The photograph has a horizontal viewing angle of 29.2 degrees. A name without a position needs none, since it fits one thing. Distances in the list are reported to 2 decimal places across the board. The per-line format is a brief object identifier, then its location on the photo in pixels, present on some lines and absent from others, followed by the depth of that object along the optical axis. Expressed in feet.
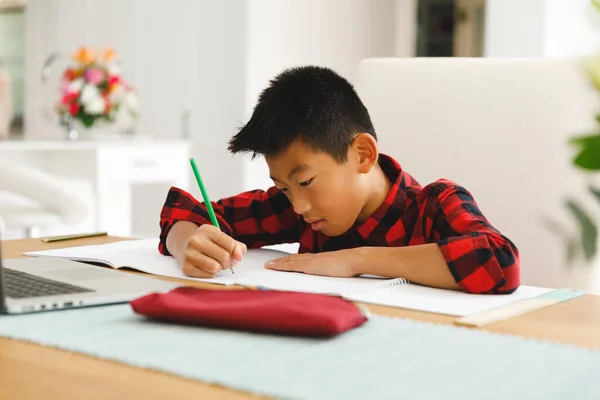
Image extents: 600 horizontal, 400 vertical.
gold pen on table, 5.58
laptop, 3.70
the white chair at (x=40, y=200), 9.77
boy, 4.48
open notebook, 3.92
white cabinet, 12.87
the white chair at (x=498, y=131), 5.37
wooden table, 2.83
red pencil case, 3.30
